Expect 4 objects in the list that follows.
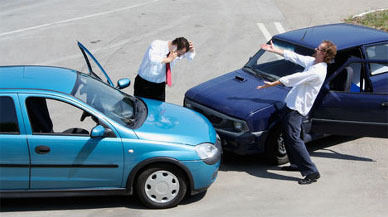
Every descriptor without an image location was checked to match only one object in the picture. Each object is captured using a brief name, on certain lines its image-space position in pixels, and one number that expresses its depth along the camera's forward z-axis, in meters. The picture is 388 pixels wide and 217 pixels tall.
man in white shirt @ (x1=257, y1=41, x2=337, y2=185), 15.20
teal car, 12.83
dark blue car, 15.70
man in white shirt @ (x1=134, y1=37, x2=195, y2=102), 16.73
